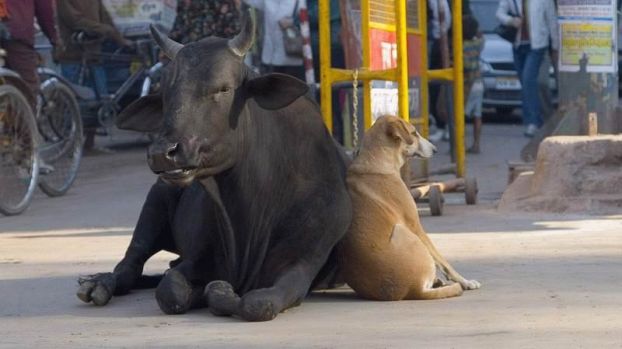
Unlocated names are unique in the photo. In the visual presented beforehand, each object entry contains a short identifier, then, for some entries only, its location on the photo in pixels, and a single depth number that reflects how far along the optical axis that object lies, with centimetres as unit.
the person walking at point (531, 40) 1792
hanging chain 1053
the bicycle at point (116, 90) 1738
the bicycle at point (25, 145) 1286
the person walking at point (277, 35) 1666
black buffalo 733
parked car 2205
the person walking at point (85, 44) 1786
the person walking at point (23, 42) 1330
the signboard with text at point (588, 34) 1314
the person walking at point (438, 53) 1491
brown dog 776
